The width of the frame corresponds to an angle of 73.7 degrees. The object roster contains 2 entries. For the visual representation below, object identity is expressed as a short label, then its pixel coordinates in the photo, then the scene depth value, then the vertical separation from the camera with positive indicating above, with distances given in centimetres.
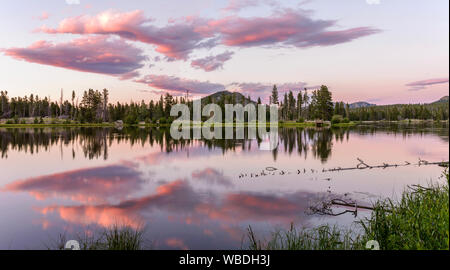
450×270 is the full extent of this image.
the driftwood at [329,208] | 1580 -470
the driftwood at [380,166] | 3028 -458
